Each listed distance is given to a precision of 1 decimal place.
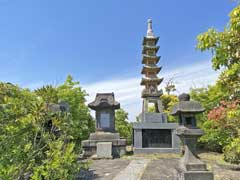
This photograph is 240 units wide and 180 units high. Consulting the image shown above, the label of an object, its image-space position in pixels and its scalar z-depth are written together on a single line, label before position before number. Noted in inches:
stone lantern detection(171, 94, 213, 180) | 168.6
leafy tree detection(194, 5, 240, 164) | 97.5
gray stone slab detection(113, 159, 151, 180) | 201.2
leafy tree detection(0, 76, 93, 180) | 94.7
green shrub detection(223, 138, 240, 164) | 322.7
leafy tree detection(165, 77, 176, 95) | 832.6
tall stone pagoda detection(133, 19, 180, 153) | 408.3
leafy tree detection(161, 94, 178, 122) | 750.5
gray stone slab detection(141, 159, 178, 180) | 203.6
